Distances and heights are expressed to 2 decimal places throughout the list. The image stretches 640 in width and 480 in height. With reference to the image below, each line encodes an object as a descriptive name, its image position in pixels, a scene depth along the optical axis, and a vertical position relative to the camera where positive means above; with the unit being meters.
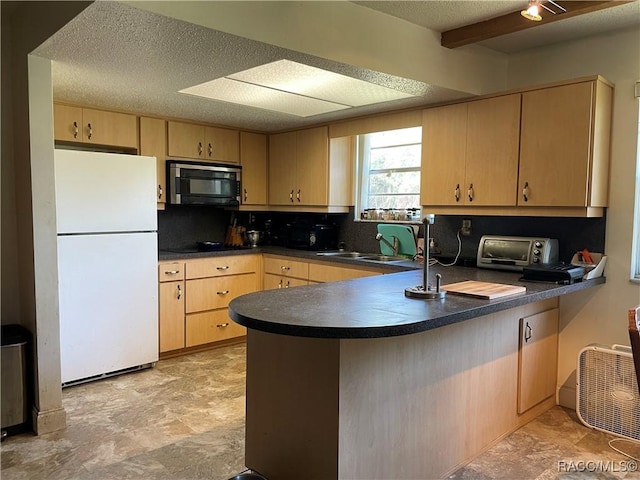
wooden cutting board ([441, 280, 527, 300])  2.23 -0.38
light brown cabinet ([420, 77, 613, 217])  2.79 +0.37
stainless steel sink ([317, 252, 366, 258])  4.29 -0.41
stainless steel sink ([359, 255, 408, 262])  3.96 -0.41
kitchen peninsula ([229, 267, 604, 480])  1.81 -0.73
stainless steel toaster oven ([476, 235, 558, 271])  3.04 -0.26
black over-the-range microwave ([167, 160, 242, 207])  4.16 +0.21
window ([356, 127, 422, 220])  4.16 +0.34
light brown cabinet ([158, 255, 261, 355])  3.97 -0.77
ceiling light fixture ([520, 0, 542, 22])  2.01 +0.84
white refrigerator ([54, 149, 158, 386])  3.26 -0.41
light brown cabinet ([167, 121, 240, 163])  4.18 +0.58
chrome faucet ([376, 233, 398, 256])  3.86 -0.28
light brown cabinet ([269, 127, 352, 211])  4.38 +0.35
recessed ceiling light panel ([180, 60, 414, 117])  2.71 +0.76
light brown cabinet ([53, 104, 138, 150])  3.57 +0.61
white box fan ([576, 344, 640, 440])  2.74 -1.05
